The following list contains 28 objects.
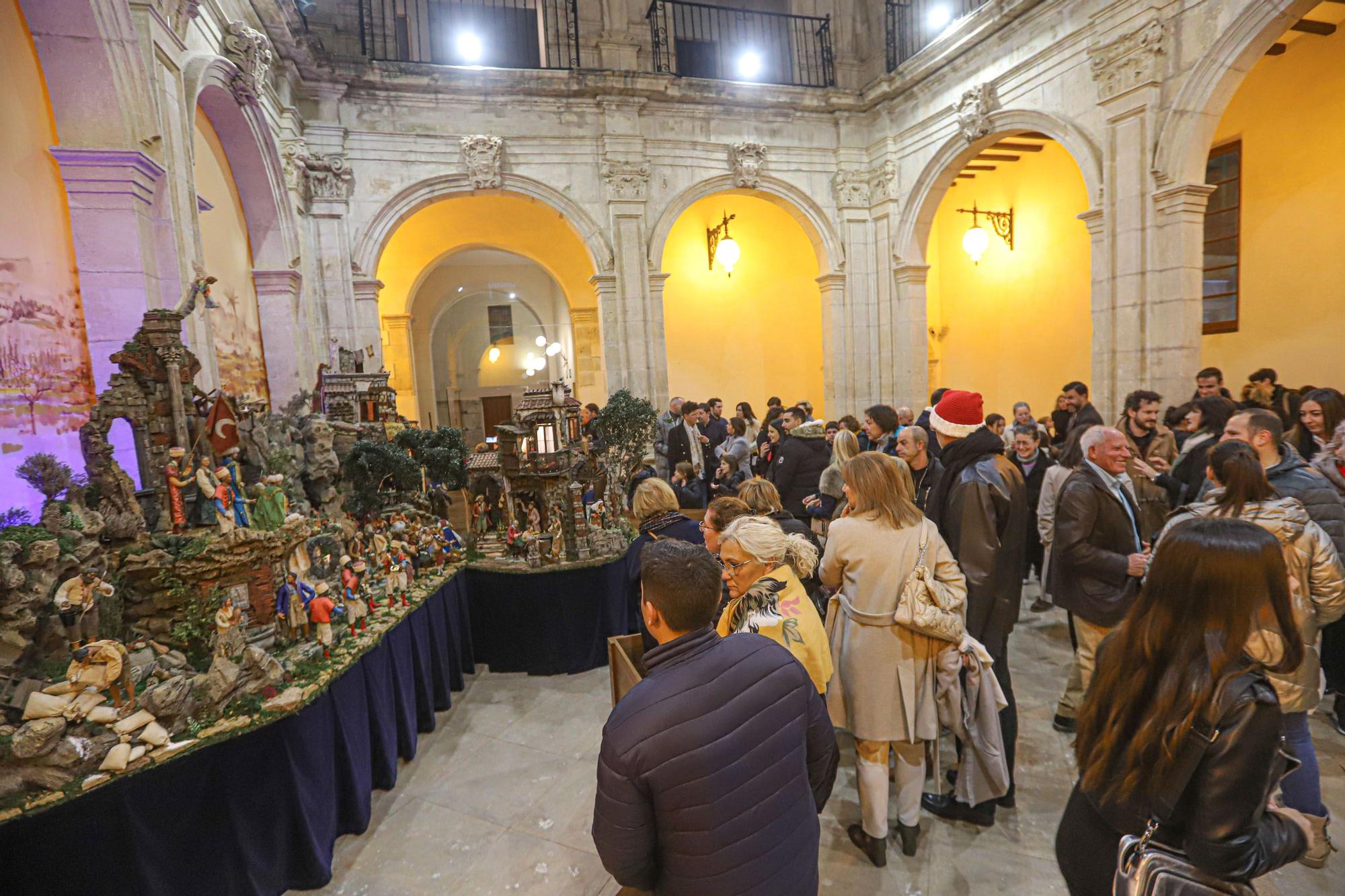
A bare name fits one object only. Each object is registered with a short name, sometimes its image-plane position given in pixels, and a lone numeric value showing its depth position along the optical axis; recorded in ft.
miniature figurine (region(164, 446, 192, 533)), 10.90
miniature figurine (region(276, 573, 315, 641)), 11.66
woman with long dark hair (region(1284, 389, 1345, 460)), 13.08
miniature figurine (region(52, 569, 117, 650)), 8.87
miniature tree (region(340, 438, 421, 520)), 17.97
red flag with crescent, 12.27
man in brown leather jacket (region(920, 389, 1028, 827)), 10.08
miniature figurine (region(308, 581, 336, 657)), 11.41
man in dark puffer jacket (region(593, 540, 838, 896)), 4.86
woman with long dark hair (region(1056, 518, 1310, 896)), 4.30
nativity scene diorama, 8.39
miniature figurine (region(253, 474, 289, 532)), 11.91
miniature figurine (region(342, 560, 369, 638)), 12.40
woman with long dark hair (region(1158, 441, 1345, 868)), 8.15
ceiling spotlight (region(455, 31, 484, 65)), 39.88
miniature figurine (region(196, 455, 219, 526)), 11.06
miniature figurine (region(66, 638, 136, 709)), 8.37
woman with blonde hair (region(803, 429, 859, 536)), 15.58
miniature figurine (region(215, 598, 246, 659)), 10.14
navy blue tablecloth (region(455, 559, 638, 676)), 16.70
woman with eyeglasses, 7.79
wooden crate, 8.61
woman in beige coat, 8.75
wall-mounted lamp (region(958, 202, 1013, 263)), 40.29
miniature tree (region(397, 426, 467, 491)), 20.12
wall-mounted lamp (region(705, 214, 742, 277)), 43.62
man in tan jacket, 14.76
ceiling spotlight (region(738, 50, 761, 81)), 42.68
